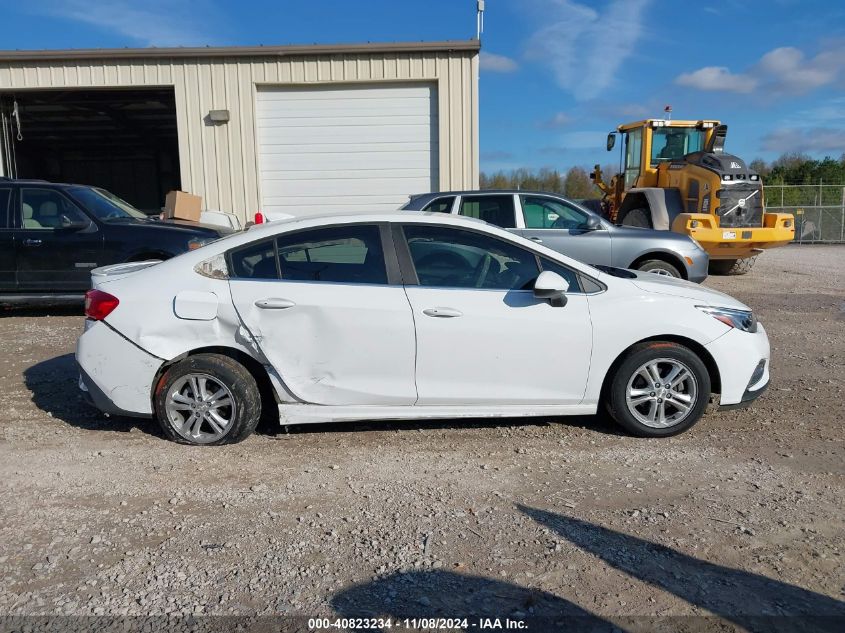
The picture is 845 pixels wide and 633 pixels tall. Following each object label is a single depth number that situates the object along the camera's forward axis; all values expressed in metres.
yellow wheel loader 12.59
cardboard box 11.94
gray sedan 9.40
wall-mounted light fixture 13.62
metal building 13.53
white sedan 4.57
